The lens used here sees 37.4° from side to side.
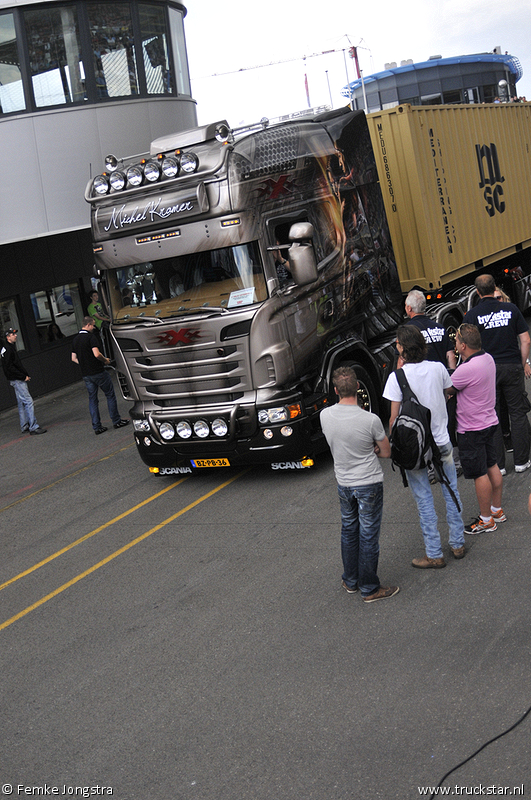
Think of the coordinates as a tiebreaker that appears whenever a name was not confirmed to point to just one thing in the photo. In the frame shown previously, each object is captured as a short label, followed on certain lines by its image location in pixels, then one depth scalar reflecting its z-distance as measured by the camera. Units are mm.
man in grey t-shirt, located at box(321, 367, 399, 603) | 5547
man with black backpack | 5922
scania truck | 8250
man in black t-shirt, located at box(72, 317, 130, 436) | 12766
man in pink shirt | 6438
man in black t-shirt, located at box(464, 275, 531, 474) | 7660
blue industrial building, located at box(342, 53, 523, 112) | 73688
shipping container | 11008
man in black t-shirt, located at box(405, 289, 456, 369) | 7594
